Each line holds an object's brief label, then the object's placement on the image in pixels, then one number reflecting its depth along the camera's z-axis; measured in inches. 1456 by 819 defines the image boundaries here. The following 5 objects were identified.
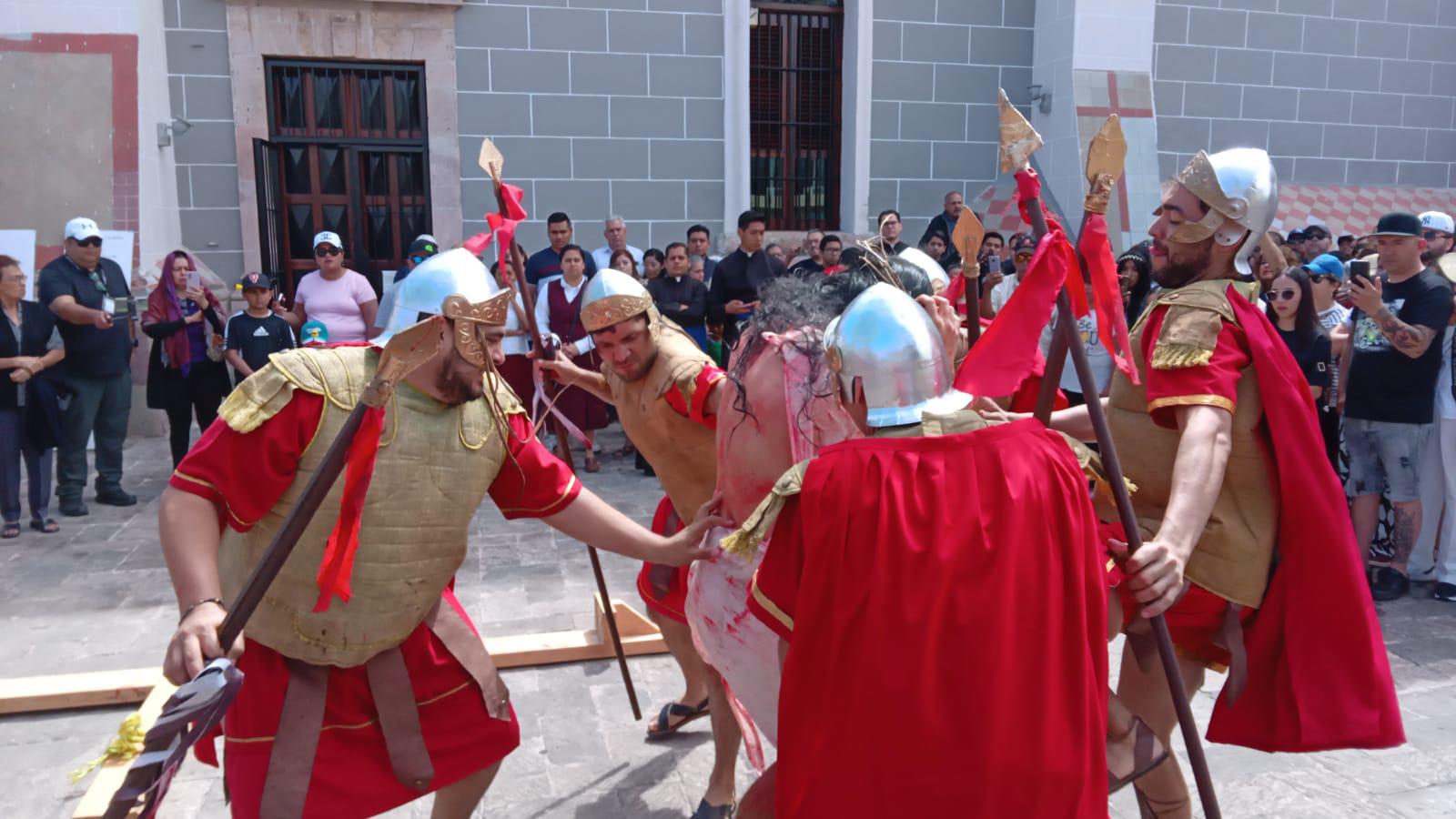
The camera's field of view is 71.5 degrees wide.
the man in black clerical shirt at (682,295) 307.4
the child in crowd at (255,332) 262.4
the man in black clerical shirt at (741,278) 311.4
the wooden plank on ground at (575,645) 157.6
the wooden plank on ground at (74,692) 142.0
